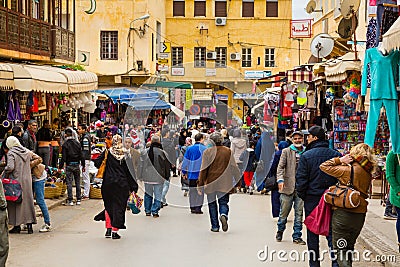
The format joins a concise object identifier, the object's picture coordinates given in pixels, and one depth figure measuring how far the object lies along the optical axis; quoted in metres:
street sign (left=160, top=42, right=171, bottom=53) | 41.41
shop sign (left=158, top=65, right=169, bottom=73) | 35.28
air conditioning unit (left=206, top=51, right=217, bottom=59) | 45.06
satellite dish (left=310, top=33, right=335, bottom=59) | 17.95
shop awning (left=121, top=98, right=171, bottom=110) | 22.69
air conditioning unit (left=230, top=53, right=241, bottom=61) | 46.28
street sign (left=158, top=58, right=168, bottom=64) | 38.94
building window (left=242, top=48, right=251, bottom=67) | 47.90
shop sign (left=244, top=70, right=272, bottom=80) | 37.76
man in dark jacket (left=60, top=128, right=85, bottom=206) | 16.36
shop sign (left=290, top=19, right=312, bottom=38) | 31.72
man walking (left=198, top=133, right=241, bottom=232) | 12.62
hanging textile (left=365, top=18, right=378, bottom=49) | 11.55
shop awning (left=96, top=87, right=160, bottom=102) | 24.17
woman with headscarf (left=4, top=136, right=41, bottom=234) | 11.77
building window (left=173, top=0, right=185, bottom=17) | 49.33
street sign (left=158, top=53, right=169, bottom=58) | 39.38
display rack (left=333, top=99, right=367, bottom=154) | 16.44
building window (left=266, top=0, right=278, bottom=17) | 49.38
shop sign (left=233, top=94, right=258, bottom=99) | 24.55
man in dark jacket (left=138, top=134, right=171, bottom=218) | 15.18
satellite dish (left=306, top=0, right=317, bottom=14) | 23.12
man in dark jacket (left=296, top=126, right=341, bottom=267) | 8.94
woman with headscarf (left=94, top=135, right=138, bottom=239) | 11.95
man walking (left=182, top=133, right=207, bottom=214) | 15.38
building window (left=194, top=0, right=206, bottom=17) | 49.62
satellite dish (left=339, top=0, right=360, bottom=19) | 15.12
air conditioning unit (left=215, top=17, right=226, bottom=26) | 47.94
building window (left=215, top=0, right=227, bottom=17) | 49.41
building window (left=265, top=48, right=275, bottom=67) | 47.75
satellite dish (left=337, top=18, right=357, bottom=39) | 16.55
